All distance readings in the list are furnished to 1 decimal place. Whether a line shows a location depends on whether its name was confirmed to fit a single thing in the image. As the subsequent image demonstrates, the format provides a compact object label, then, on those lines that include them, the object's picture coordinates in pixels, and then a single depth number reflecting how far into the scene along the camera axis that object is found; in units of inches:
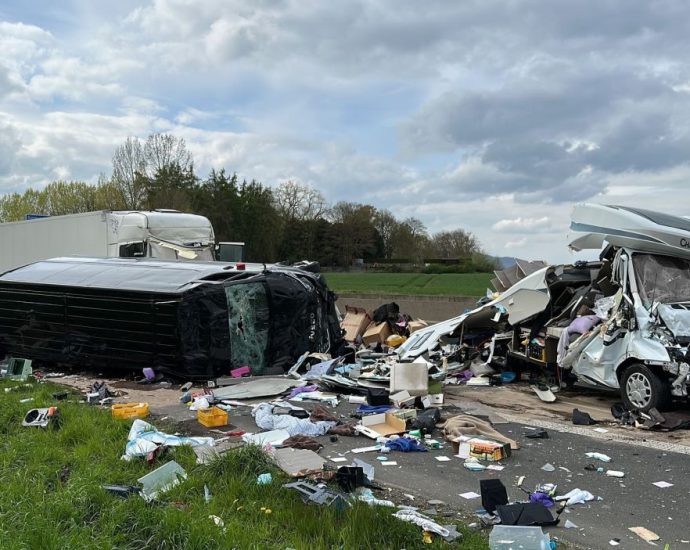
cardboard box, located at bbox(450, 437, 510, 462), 224.1
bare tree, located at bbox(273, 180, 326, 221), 2733.0
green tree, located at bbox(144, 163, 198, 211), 1590.8
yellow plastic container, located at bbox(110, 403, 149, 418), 280.5
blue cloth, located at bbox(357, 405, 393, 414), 299.8
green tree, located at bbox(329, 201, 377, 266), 2775.6
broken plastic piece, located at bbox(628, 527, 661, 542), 156.7
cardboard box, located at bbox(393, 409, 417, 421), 267.3
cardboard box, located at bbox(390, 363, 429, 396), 322.3
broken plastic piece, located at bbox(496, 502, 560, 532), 159.6
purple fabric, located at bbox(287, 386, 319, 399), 338.0
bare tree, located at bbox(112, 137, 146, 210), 1733.5
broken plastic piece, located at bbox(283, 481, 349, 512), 161.9
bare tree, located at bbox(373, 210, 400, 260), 3063.5
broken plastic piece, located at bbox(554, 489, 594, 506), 181.0
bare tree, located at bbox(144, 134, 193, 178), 1822.1
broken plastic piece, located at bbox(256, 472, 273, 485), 181.5
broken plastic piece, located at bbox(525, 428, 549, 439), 255.6
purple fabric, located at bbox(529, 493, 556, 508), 177.1
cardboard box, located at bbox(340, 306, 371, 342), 605.7
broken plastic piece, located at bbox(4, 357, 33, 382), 399.5
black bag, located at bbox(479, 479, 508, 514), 170.4
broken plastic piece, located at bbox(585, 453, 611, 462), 224.9
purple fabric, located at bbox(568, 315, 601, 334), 330.3
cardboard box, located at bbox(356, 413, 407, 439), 256.2
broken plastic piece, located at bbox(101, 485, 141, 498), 175.0
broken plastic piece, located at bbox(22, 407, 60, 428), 259.6
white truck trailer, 609.9
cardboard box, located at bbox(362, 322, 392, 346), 579.8
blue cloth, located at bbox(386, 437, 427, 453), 236.7
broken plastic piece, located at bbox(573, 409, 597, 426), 285.4
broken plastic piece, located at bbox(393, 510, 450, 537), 151.7
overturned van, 379.9
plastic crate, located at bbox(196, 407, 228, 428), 269.6
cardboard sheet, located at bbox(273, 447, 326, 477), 193.6
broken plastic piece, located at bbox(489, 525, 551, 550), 143.6
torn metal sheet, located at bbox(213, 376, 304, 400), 329.7
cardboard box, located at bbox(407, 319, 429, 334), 595.6
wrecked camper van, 280.5
